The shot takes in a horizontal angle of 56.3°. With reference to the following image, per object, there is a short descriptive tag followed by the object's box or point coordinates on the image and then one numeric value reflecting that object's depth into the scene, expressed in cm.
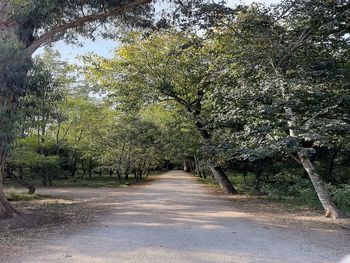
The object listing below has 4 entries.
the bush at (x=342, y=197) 936
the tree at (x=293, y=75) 872
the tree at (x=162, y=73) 1345
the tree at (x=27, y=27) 717
